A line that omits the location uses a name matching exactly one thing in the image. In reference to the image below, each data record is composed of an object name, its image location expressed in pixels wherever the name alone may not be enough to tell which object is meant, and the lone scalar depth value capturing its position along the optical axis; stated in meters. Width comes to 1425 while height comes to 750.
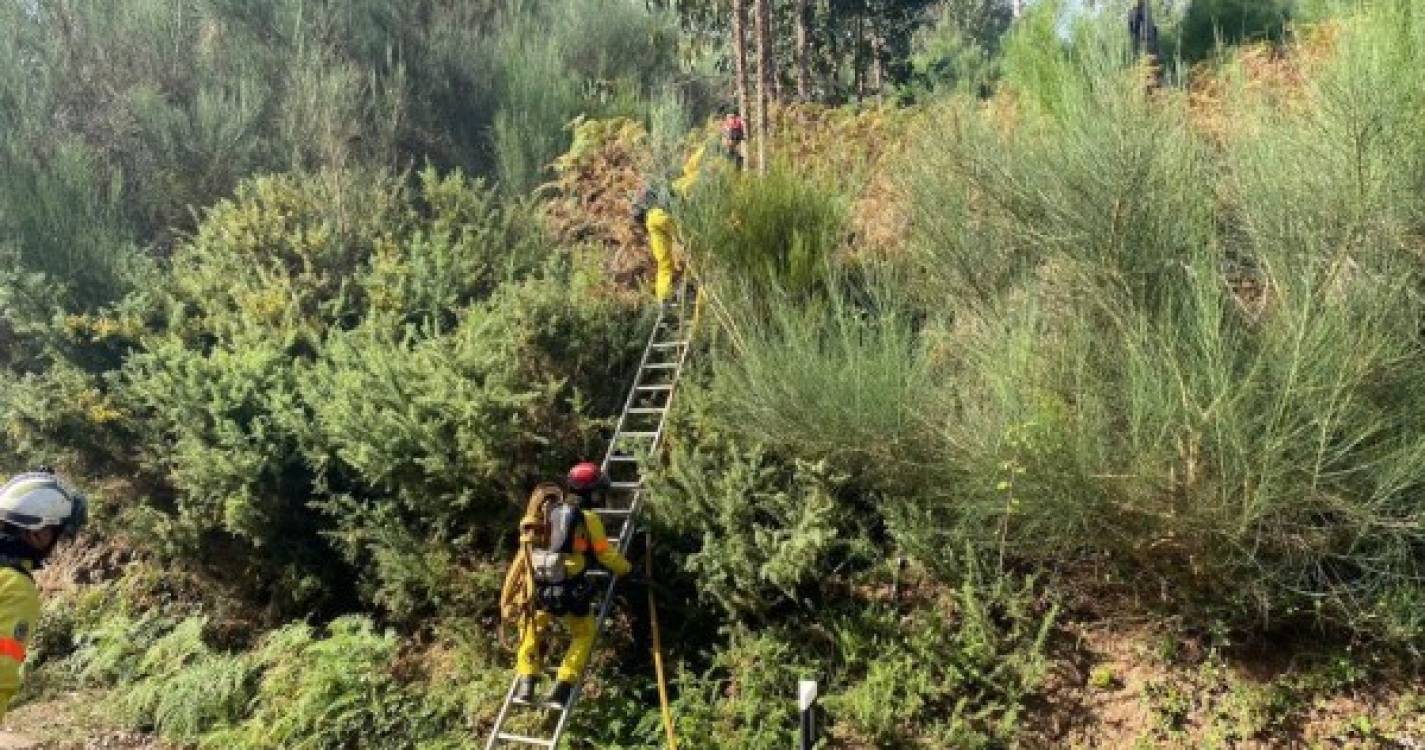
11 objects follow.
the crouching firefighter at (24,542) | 4.16
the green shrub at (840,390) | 6.84
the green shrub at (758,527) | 6.88
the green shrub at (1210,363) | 5.50
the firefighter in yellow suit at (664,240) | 9.57
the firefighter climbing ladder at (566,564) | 6.63
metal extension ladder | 7.16
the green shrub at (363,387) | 8.38
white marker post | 4.89
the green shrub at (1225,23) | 10.95
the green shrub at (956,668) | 6.31
